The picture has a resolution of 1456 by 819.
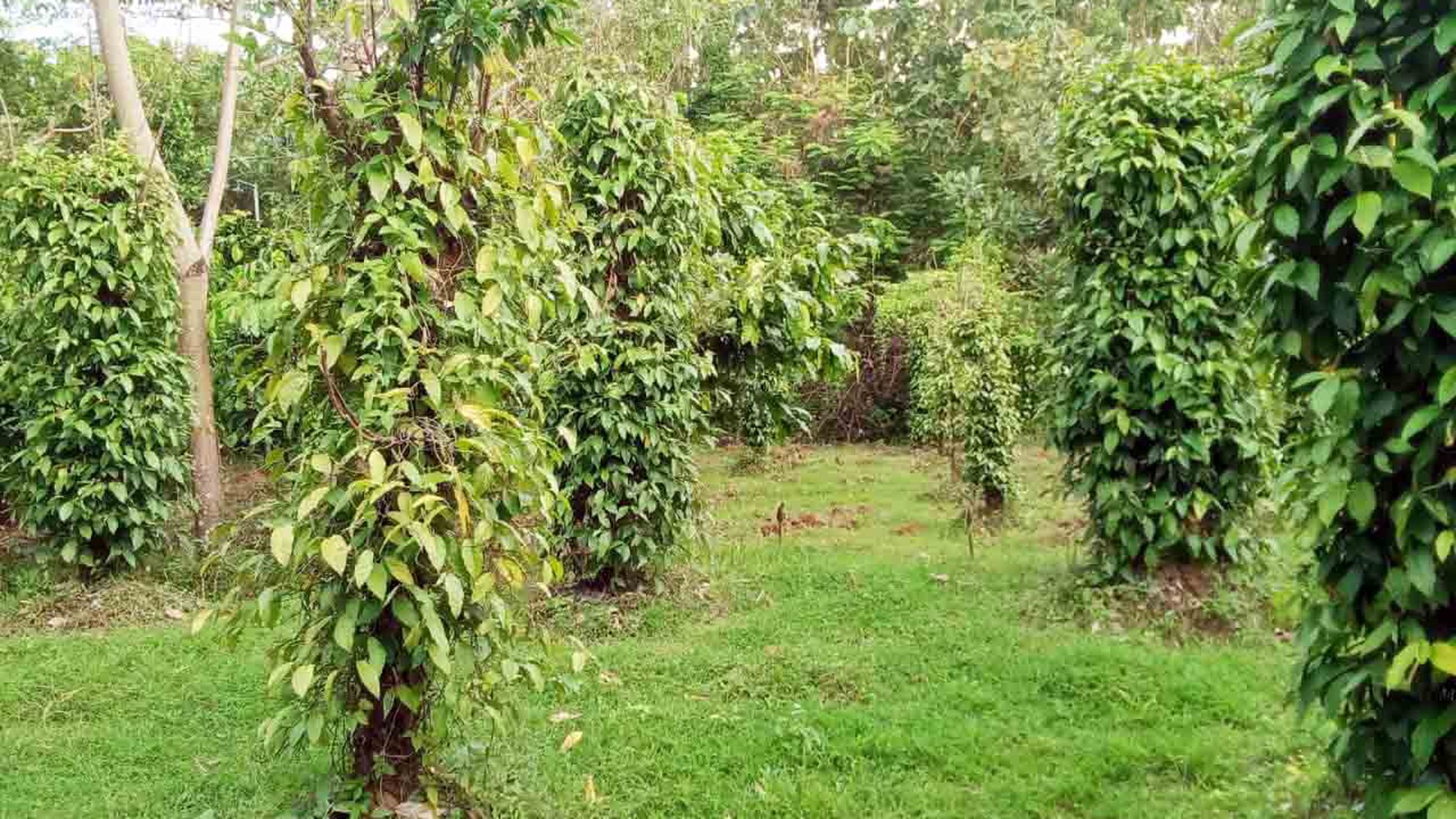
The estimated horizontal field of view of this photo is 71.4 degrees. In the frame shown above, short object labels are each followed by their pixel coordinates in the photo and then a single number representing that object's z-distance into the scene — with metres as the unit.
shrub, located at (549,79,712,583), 5.09
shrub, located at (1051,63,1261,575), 4.56
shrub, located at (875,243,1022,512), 7.84
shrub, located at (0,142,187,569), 5.47
